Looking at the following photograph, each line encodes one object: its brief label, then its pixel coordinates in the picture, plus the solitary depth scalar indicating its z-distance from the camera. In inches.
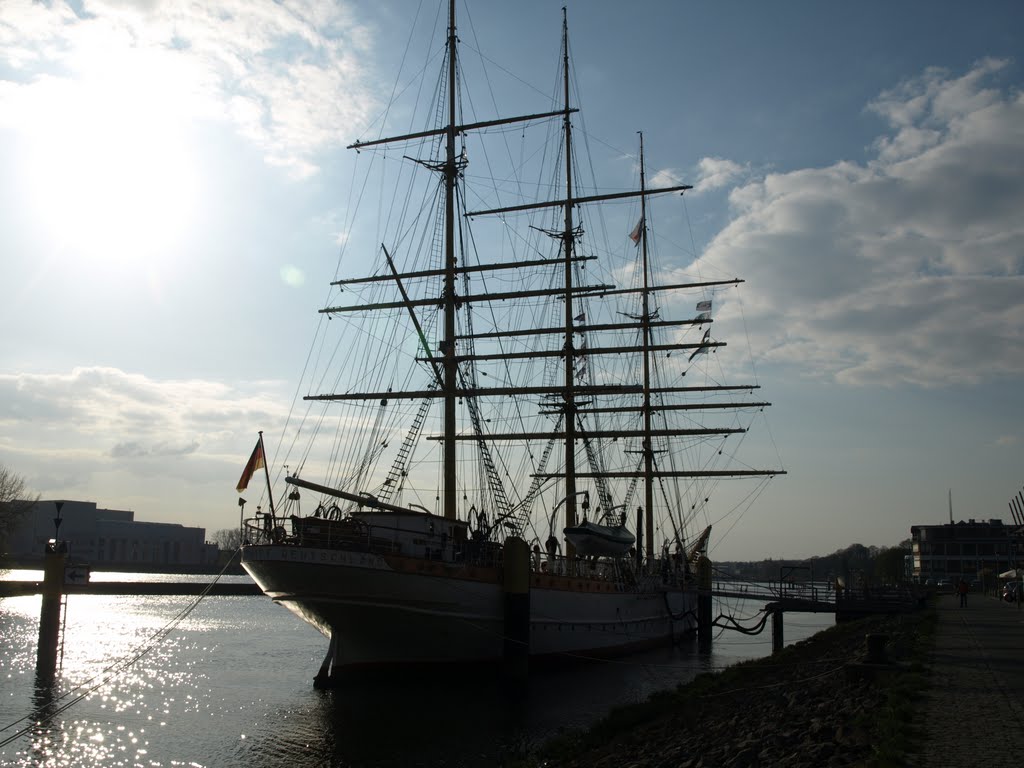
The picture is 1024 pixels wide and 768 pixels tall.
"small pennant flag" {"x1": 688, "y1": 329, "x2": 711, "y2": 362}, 2399.1
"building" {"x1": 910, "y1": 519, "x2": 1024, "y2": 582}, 4670.3
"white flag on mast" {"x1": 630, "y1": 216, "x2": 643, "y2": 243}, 2490.2
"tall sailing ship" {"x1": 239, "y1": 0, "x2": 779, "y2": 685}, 1115.3
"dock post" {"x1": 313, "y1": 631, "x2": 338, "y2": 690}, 1182.9
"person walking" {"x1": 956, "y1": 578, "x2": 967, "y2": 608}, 1804.0
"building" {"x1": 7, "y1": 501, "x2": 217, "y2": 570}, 6117.1
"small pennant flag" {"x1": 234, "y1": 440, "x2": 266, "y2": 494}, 1125.7
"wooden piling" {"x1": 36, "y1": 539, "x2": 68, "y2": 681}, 1300.4
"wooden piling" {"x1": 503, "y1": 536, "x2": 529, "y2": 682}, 1198.3
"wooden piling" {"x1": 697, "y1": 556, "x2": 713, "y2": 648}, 2046.0
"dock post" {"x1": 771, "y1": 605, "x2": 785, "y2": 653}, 1801.2
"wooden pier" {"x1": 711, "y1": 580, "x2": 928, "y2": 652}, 1651.1
